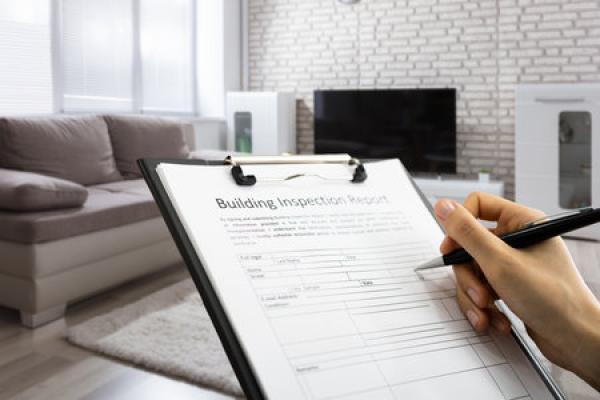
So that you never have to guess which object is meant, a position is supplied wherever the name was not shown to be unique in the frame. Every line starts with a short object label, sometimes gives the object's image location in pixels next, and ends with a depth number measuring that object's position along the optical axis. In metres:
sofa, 2.28
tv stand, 4.32
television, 4.65
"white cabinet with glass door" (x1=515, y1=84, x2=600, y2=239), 3.89
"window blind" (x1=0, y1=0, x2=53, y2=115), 3.44
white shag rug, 1.85
